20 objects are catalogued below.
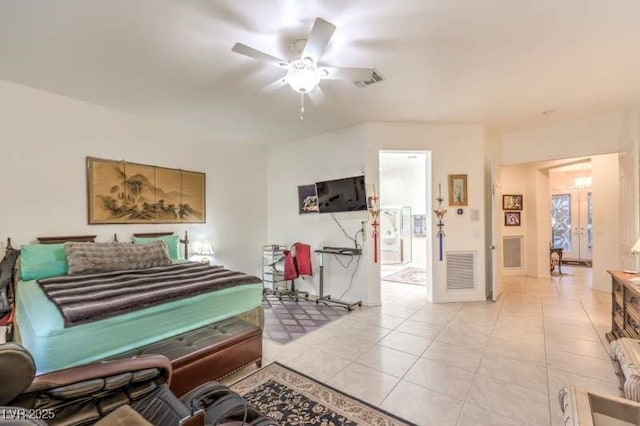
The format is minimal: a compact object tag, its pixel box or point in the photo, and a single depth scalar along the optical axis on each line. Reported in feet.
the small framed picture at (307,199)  17.55
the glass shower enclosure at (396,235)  28.86
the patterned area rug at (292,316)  11.46
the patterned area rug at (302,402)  6.51
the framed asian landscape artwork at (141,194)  12.62
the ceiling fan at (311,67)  6.78
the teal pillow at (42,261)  9.92
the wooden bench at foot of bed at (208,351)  6.92
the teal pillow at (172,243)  13.78
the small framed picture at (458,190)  15.62
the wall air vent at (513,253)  22.13
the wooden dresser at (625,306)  8.45
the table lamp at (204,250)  15.67
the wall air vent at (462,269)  15.56
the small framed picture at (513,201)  22.13
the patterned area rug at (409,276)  20.93
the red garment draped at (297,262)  16.16
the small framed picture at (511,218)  22.16
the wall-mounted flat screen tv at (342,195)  15.34
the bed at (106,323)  5.66
